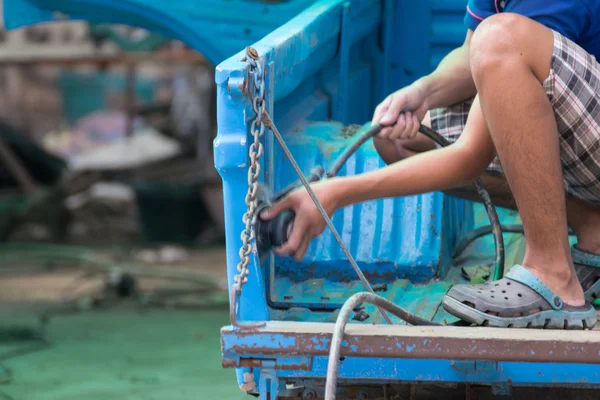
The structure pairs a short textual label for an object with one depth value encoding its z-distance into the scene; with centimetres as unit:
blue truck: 453
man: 472
